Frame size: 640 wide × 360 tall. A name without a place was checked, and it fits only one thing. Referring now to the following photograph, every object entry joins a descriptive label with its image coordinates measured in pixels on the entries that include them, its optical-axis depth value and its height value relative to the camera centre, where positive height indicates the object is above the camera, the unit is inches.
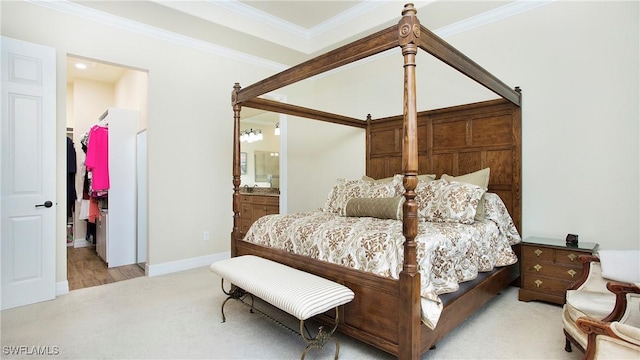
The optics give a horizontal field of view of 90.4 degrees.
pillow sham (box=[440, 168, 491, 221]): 122.6 +0.3
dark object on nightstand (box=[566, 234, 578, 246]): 107.5 -20.9
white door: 108.9 +2.5
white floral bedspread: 76.1 -18.6
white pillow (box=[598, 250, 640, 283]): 78.9 -22.0
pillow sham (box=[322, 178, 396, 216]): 129.9 -5.4
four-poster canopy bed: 69.2 +7.5
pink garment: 163.0 +10.8
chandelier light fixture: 281.9 +39.4
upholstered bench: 69.5 -26.5
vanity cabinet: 214.4 -19.7
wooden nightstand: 103.3 -30.1
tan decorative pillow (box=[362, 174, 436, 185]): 139.3 +0.8
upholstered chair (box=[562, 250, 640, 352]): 65.4 -27.6
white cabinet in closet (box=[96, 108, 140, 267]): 165.2 -5.0
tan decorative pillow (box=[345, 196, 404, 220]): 111.6 -10.5
